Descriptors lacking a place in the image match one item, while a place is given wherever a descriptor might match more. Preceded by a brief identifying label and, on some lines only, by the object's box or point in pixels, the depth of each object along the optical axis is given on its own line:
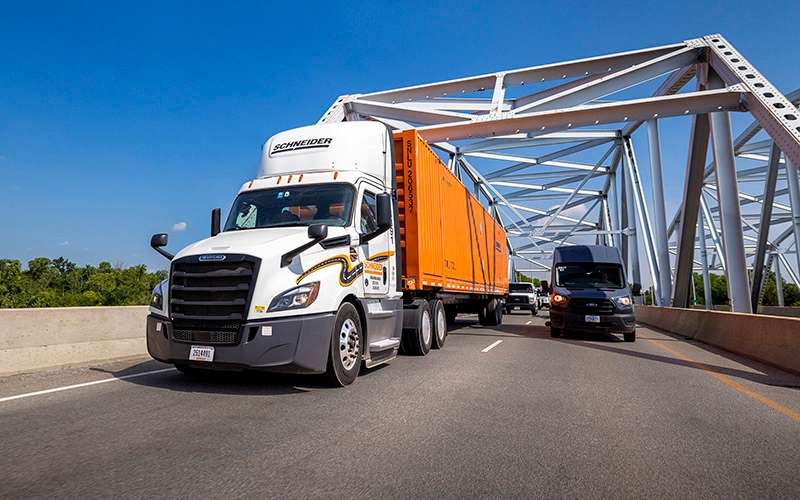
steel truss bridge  12.75
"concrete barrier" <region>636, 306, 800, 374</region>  8.35
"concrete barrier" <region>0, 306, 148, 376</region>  7.00
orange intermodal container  9.27
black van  13.04
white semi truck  5.64
